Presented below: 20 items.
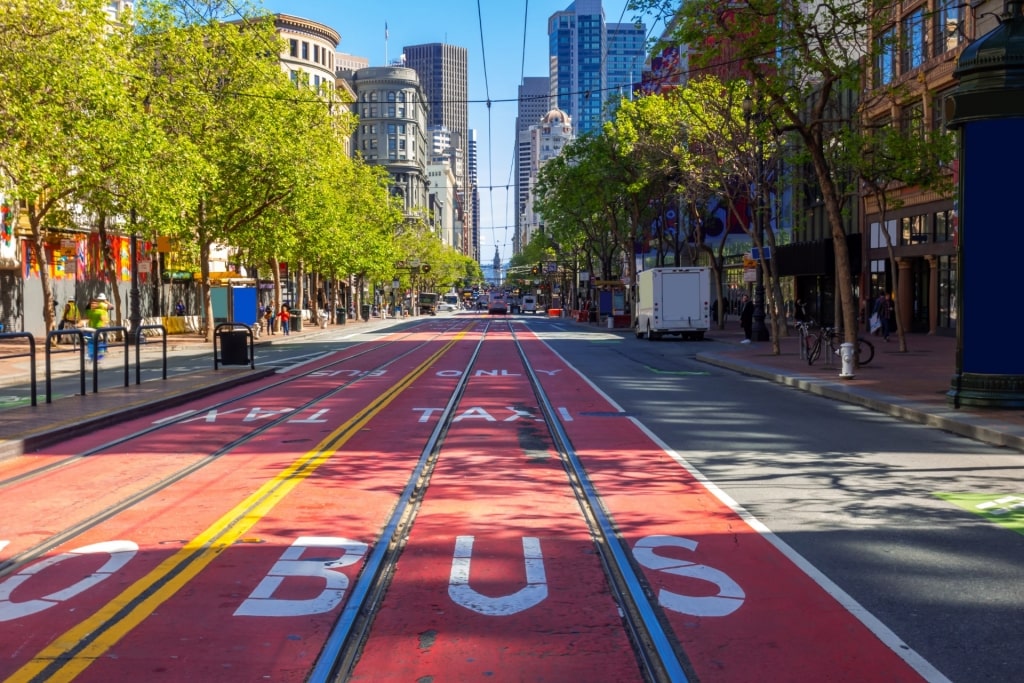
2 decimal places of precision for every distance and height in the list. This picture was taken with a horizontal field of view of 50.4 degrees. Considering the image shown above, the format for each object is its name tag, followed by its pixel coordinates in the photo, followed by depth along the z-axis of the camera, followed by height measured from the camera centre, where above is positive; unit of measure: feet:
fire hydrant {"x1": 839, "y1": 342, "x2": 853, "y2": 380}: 73.15 -5.41
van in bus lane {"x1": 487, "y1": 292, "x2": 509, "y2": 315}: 405.80 -7.55
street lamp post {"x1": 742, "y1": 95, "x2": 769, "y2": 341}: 100.96 +6.36
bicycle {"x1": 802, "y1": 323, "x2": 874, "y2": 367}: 88.22 -5.42
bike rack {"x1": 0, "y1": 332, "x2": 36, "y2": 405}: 47.65 -2.65
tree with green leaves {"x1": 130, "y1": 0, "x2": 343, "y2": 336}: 144.36 +24.06
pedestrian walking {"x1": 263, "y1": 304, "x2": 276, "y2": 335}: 189.78 -5.58
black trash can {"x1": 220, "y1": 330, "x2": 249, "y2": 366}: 89.20 -4.94
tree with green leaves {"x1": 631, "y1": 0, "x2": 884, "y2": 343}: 67.62 +15.43
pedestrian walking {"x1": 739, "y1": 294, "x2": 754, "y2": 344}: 143.13 -5.03
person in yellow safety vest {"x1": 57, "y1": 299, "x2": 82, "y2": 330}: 127.44 -3.34
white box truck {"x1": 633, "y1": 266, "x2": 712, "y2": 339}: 152.25 -2.41
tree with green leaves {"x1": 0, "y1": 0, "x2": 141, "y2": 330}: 89.40 +17.40
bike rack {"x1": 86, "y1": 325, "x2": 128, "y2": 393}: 60.53 -3.93
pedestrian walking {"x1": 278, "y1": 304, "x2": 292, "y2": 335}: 190.70 -5.75
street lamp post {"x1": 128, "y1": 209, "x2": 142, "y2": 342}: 120.88 +0.09
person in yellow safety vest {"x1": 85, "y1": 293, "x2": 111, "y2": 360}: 91.09 -2.02
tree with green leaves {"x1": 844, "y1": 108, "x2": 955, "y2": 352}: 90.84 +10.51
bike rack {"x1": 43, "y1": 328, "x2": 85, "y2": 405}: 55.20 -3.02
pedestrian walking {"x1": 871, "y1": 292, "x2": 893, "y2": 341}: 132.98 -3.99
